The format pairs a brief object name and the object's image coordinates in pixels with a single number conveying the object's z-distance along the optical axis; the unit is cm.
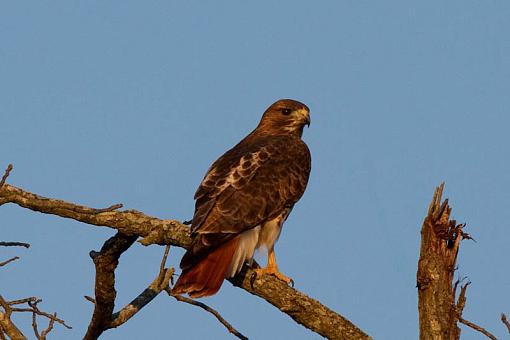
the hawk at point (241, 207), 1195
